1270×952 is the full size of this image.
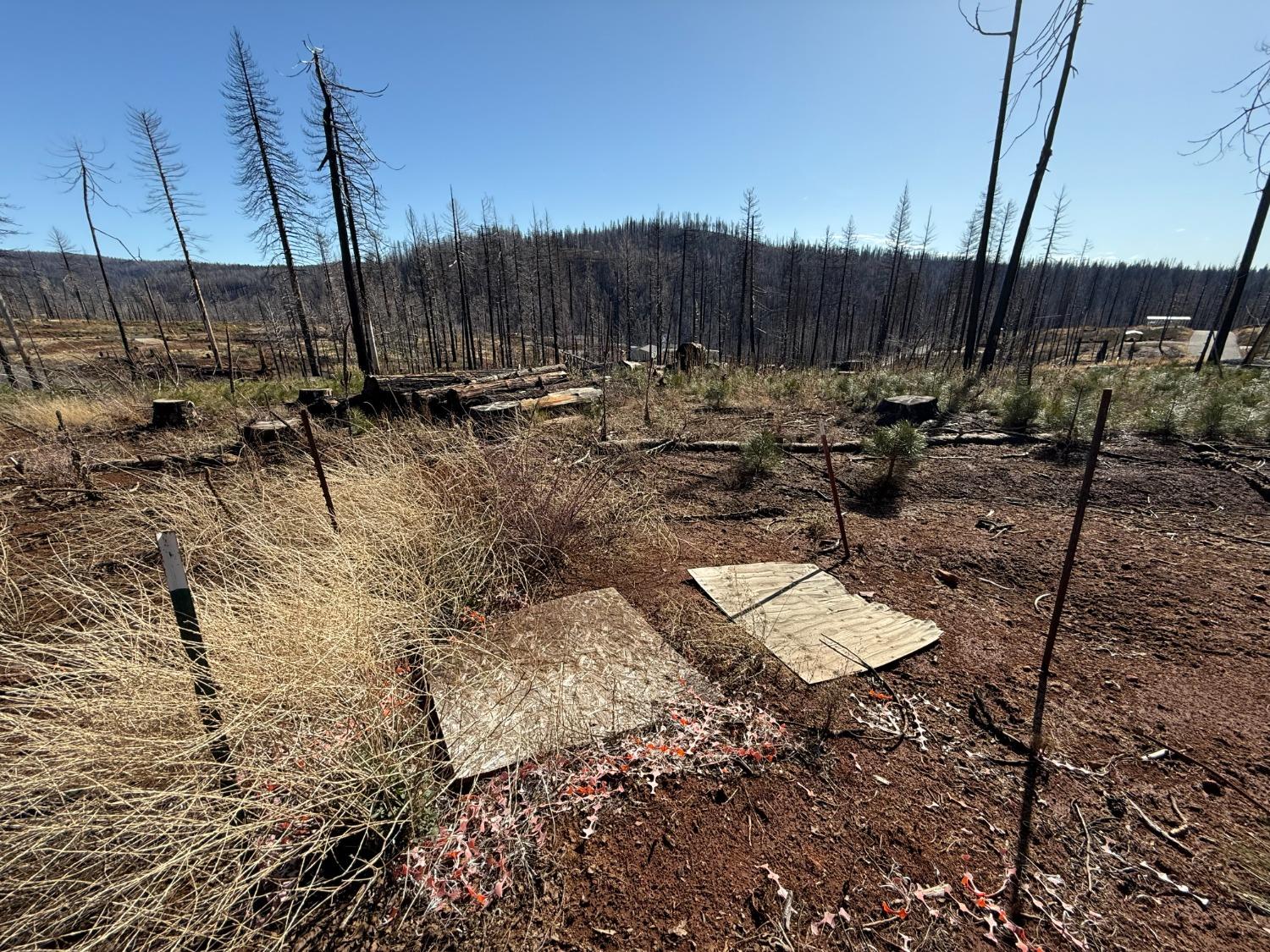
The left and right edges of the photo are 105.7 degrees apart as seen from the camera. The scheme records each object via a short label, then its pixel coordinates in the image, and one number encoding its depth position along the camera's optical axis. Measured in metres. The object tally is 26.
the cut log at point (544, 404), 6.16
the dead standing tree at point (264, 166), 14.41
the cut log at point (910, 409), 8.09
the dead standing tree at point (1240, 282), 11.08
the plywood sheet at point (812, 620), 2.61
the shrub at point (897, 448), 4.88
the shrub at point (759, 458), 5.45
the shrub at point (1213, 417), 6.07
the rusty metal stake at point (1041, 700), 1.64
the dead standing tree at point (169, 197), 18.36
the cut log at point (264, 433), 5.90
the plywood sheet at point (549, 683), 1.98
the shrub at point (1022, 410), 7.36
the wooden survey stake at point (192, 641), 1.45
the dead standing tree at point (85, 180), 18.53
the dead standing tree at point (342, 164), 10.93
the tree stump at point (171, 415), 7.70
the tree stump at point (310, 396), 8.45
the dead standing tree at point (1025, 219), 10.25
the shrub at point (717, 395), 9.58
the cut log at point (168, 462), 5.22
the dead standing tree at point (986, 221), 11.50
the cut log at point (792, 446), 6.56
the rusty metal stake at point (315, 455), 3.05
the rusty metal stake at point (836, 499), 3.52
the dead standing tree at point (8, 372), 11.42
